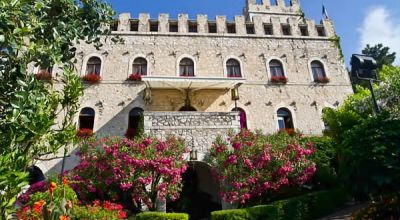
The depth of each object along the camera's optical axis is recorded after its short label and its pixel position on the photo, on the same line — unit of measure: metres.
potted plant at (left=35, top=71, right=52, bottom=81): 14.95
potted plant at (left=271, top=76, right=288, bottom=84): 17.00
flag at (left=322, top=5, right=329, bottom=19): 19.72
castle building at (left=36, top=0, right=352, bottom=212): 15.58
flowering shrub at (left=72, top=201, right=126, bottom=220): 7.59
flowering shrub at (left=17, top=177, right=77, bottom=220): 3.90
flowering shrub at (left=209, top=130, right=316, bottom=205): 9.56
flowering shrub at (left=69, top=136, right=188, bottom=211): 9.34
